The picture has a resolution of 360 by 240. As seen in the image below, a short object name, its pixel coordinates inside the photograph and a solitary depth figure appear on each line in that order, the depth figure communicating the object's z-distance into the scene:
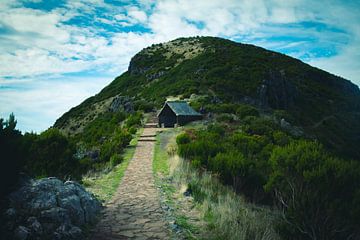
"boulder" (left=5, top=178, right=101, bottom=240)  5.38
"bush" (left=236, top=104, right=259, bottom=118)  37.09
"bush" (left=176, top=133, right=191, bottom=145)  19.84
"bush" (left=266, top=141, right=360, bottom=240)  7.70
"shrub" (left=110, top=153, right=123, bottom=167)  16.22
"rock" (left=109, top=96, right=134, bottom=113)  46.50
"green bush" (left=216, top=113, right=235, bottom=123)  33.66
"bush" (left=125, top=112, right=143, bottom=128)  34.81
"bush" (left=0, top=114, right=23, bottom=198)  5.56
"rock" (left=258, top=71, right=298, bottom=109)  55.22
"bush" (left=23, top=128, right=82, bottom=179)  11.31
